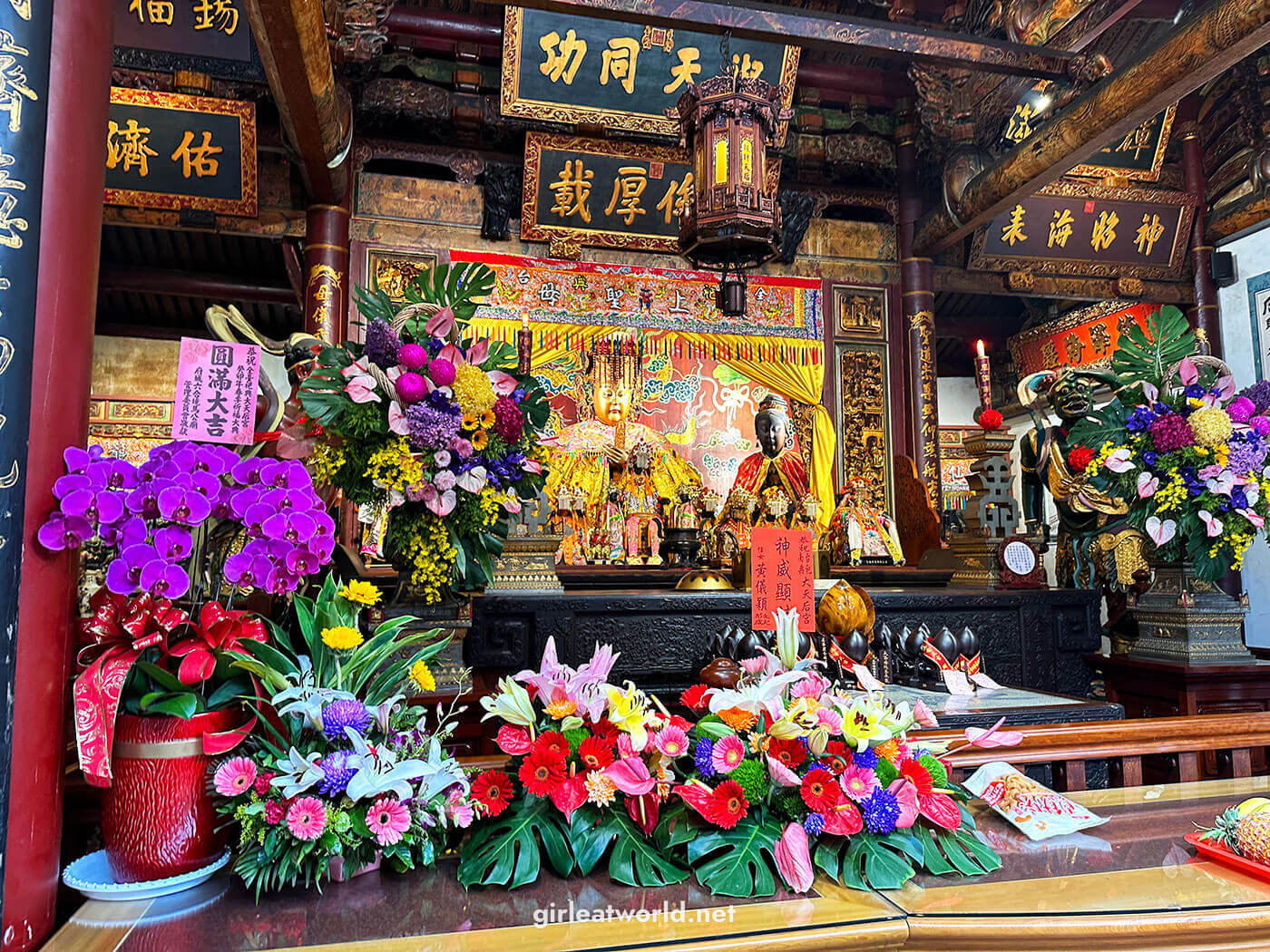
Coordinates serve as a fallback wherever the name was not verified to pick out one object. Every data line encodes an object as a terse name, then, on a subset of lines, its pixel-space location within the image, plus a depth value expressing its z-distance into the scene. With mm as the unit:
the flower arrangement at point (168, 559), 918
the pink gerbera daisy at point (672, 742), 1025
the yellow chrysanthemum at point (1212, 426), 2627
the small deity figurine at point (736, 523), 4543
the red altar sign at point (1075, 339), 7695
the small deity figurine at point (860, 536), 4992
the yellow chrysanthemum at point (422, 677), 1082
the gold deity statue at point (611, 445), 6621
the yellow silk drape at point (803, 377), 6855
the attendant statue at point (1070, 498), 3482
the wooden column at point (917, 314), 6598
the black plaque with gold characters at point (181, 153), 5371
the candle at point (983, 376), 3914
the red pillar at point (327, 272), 5641
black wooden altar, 2838
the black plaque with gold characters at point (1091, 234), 6820
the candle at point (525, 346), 5129
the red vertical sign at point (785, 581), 1517
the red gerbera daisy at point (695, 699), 1131
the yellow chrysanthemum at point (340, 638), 1054
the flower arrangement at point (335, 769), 937
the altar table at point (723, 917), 828
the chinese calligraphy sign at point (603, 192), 6137
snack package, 1137
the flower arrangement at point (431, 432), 1641
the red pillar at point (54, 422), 860
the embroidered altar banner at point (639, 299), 6480
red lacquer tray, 973
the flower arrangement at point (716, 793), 971
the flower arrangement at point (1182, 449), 2662
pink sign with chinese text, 1285
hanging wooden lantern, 3871
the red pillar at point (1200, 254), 6844
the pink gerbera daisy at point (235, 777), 931
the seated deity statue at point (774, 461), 4398
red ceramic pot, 931
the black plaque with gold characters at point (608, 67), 5422
